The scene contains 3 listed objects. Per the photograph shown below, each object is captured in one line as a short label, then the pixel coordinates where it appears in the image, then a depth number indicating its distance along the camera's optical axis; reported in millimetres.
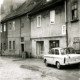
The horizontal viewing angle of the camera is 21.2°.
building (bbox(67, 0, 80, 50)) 20750
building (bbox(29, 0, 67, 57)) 23688
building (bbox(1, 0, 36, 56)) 32750
